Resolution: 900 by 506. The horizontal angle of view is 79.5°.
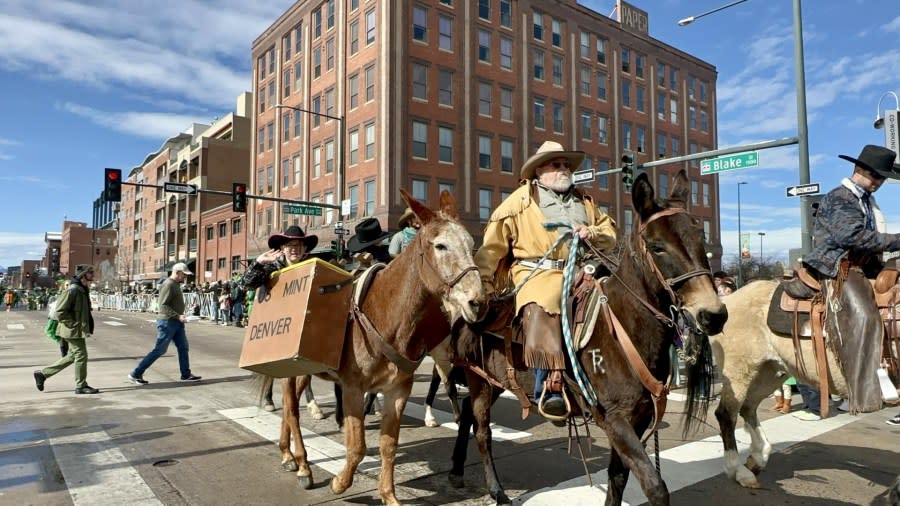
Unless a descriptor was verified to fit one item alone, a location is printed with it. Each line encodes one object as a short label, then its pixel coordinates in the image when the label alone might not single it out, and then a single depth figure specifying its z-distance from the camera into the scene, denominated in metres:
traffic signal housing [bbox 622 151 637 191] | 16.19
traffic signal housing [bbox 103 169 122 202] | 20.00
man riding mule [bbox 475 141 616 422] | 3.88
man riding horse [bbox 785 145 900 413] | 4.20
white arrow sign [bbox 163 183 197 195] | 19.56
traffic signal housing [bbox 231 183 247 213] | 22.26
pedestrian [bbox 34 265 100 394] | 9.15
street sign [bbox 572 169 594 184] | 16.06
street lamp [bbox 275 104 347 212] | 22.75
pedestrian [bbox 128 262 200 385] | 10.11
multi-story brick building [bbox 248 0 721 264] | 33.16
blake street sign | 13.91
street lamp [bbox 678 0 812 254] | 12.31
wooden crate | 4.26
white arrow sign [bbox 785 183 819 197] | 11.73
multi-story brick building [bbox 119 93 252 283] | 54.62
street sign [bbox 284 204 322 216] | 22.67
